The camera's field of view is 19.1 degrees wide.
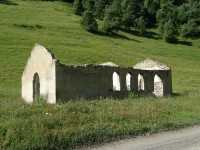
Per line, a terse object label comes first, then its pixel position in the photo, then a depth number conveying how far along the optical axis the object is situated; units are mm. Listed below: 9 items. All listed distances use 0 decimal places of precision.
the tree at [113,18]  100425
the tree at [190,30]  113250
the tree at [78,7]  118875
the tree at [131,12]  114988
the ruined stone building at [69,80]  31828
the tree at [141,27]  108162
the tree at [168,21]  105125
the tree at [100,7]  121562
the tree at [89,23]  96375
